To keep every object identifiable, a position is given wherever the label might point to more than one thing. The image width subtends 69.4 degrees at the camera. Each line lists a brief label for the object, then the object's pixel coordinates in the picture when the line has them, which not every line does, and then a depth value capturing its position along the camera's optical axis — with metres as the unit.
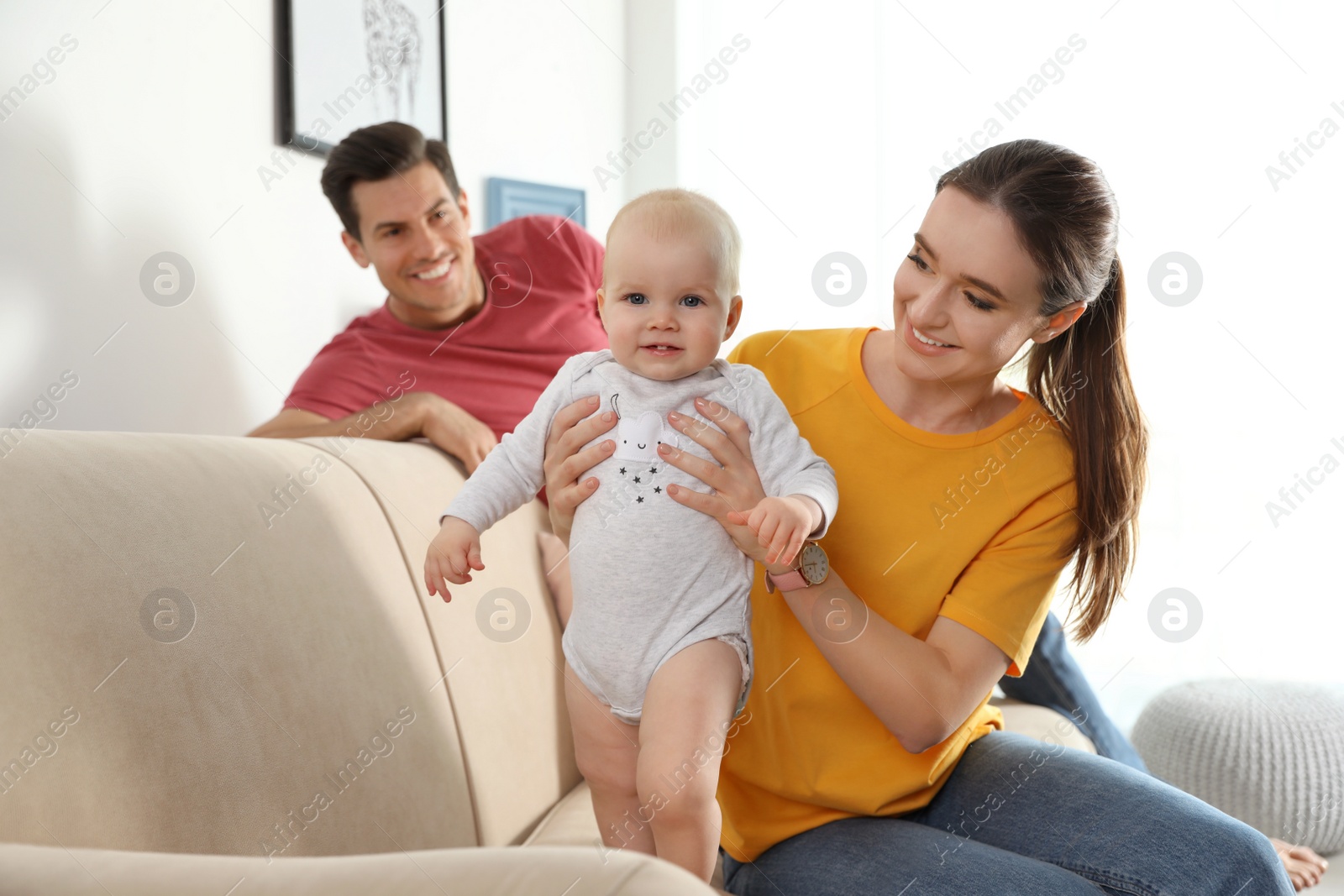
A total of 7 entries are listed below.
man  1.81
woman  1.16
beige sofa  0.66
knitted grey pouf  1.95
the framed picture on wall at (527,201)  2.91
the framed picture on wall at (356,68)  2.00
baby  1.04
